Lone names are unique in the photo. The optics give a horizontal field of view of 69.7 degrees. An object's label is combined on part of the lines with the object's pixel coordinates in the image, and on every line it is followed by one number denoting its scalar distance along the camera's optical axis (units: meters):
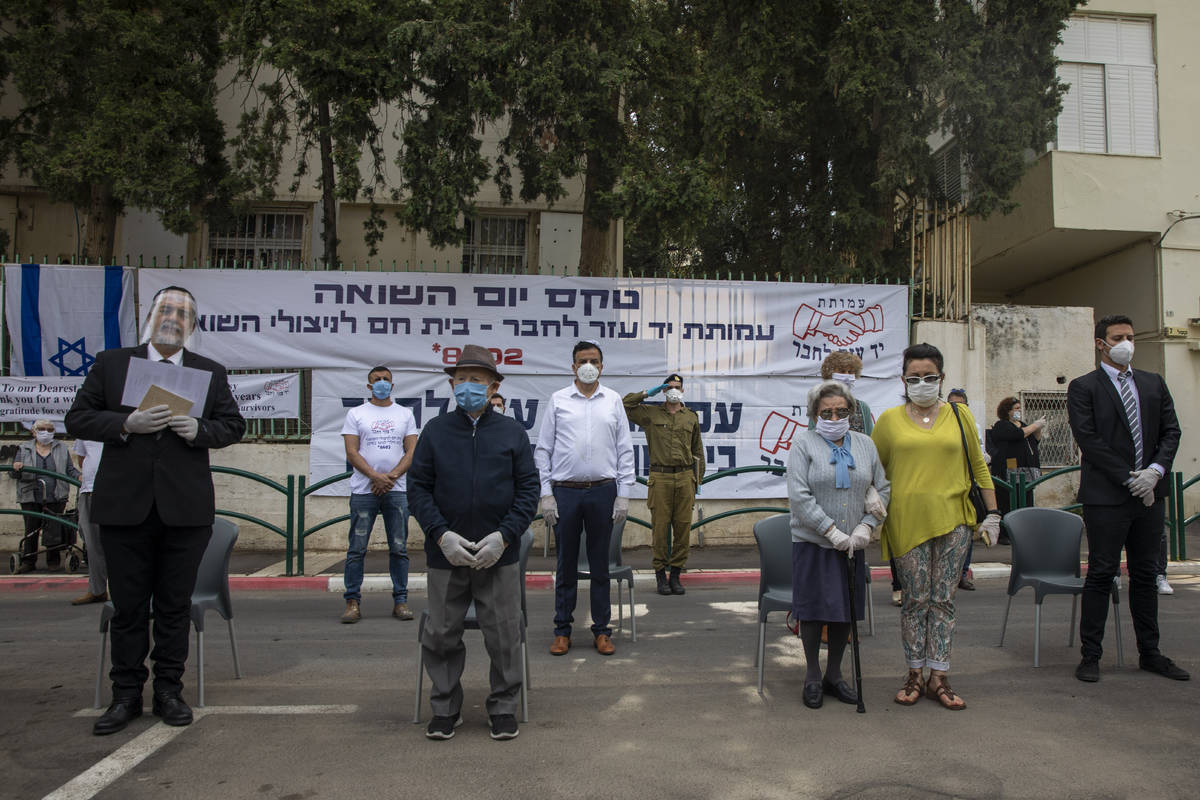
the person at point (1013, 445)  10.73
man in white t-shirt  6.97
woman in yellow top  4.56
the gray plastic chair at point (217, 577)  5.00
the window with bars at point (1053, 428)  12.71
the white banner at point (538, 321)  10.50
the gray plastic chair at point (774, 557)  5.31
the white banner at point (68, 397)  10.29
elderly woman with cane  4.53
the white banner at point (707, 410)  10.42
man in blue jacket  4.14
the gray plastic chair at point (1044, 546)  5.82
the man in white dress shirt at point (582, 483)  5.82
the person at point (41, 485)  9.16
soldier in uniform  7.91
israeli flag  10.34
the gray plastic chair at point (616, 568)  6.04
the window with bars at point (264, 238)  14.42
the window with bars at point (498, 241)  15.01
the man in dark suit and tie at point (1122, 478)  5.13
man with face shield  4.16
